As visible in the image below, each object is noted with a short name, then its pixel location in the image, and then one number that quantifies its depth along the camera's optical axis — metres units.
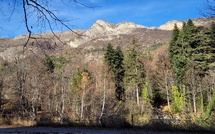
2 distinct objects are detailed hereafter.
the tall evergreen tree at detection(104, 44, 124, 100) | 53.09
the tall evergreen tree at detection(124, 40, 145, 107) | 49.44
